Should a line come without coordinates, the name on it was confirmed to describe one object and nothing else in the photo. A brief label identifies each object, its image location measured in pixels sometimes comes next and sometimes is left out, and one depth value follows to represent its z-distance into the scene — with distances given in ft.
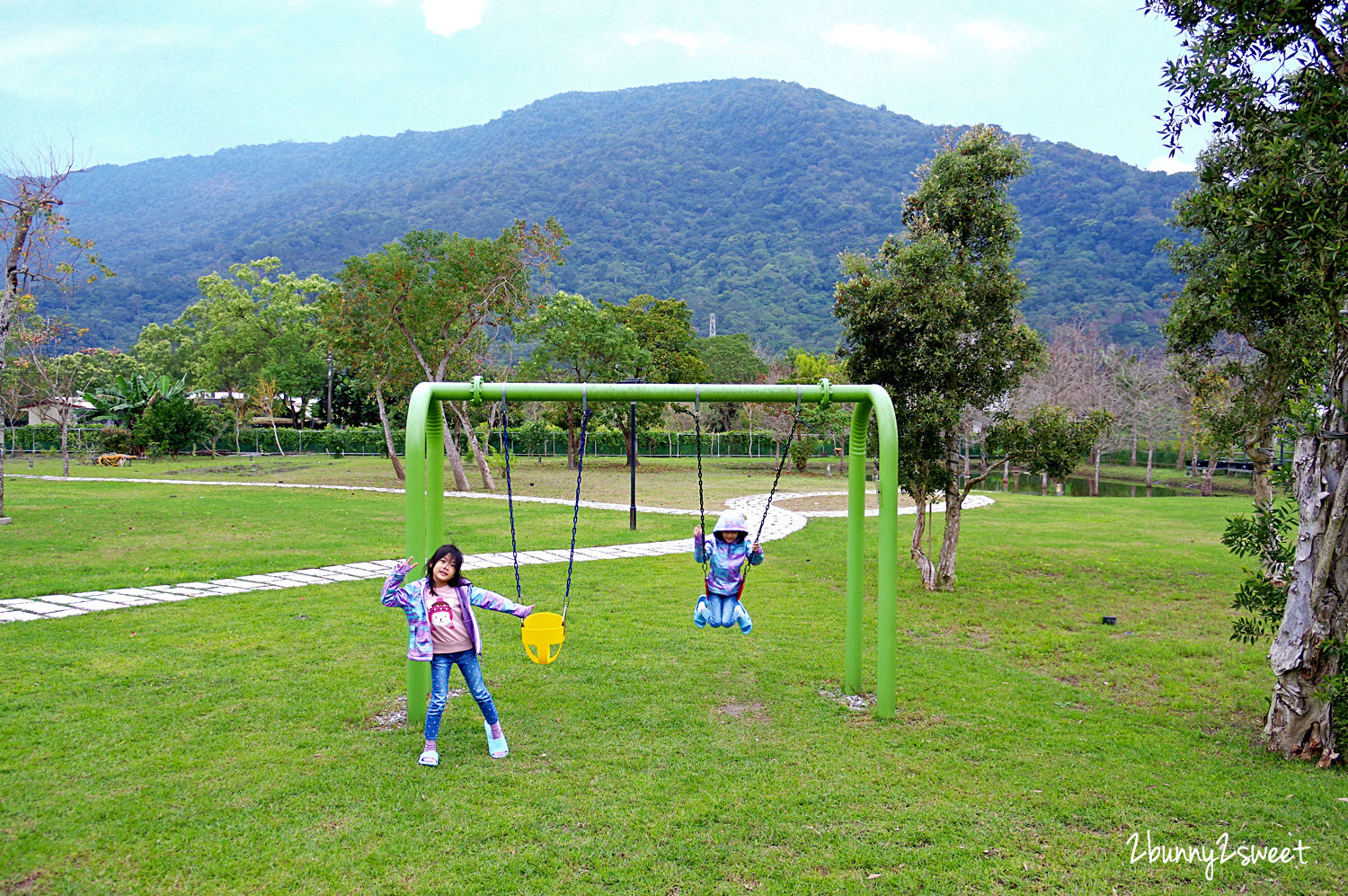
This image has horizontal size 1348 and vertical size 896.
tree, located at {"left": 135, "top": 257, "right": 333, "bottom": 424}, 183.73
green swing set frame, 19.88
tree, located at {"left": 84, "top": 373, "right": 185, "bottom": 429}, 128.98
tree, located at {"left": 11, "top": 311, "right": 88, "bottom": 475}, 65.15
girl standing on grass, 17.89
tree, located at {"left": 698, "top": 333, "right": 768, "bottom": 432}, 179.93
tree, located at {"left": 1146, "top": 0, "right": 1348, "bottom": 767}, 17.76
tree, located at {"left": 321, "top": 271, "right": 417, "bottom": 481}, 80.18
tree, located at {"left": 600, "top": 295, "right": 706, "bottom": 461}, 136.05
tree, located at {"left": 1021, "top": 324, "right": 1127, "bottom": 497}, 145.07
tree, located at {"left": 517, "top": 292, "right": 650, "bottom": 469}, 115.14
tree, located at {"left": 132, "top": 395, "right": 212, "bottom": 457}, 123.51
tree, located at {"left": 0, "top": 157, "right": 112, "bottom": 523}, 49.47
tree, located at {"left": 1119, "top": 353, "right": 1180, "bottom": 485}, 136.36
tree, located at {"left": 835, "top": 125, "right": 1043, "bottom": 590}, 33.88
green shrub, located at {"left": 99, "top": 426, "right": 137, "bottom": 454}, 123.95
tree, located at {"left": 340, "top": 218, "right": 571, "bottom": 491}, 79.56
